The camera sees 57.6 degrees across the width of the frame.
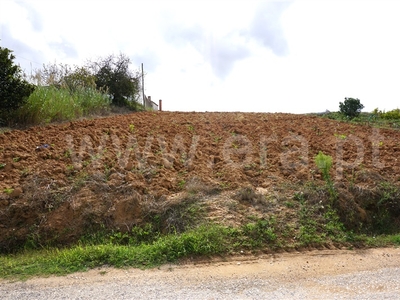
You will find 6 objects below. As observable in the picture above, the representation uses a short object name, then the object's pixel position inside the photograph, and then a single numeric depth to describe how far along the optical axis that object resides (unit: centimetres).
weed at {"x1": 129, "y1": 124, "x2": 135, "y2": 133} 861
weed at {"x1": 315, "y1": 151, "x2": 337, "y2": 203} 570
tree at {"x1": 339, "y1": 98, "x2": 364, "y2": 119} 1583
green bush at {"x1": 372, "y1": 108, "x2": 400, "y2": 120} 1631
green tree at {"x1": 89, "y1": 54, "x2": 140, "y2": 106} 1647
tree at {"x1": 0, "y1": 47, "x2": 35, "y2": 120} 825
